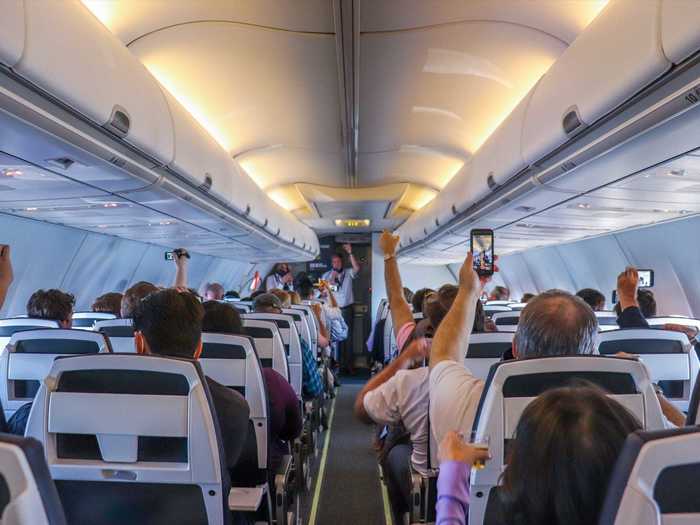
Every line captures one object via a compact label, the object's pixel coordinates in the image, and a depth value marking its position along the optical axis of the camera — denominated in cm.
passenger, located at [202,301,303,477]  393
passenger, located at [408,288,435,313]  757
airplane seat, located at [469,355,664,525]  216
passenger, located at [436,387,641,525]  120
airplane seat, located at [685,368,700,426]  191
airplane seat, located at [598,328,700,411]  402
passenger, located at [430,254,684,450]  241
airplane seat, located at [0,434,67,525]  105
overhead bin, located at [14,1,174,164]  268
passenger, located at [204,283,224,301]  1047
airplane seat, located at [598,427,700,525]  106
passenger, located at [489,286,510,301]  1273
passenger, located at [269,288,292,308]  901
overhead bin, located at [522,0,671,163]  266
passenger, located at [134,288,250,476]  266
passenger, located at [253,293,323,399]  611
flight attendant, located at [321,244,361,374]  1563
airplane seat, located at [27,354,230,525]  219
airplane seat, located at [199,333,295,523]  338
